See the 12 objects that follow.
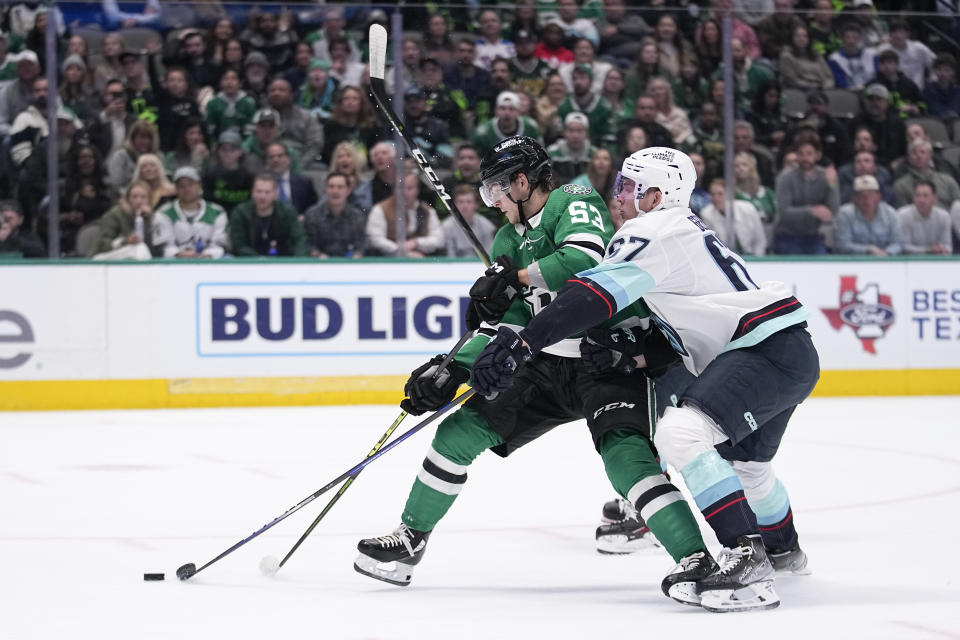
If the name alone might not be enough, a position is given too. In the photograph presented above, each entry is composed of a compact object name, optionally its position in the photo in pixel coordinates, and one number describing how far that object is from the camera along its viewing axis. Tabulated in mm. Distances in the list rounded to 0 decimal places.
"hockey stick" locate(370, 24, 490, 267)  7527
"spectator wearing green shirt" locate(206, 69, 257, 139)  15766
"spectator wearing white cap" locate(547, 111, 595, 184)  16125
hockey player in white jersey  5922
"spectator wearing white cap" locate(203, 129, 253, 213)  15562
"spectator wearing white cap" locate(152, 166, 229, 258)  15516
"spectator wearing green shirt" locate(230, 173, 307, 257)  15648
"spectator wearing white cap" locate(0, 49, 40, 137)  15344
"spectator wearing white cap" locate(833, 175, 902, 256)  16641
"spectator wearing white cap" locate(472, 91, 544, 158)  15992
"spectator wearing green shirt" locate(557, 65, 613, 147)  16219
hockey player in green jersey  6449
